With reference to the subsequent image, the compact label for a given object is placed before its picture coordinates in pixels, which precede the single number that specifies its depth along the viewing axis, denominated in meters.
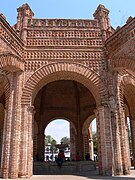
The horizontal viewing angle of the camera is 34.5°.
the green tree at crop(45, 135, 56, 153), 73.05
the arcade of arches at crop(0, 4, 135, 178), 8.59
